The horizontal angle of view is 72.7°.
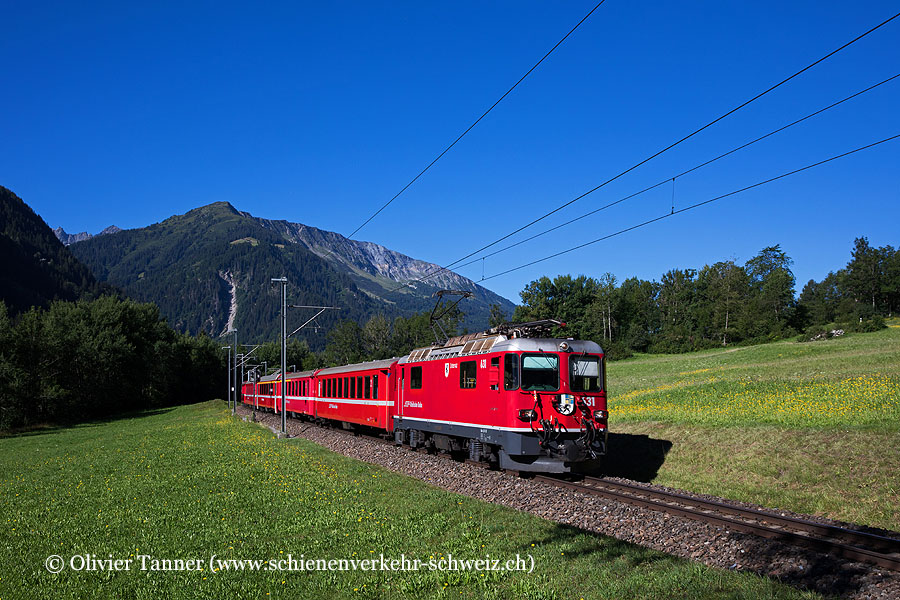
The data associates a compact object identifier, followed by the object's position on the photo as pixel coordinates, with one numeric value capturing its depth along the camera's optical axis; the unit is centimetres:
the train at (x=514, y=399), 1518
